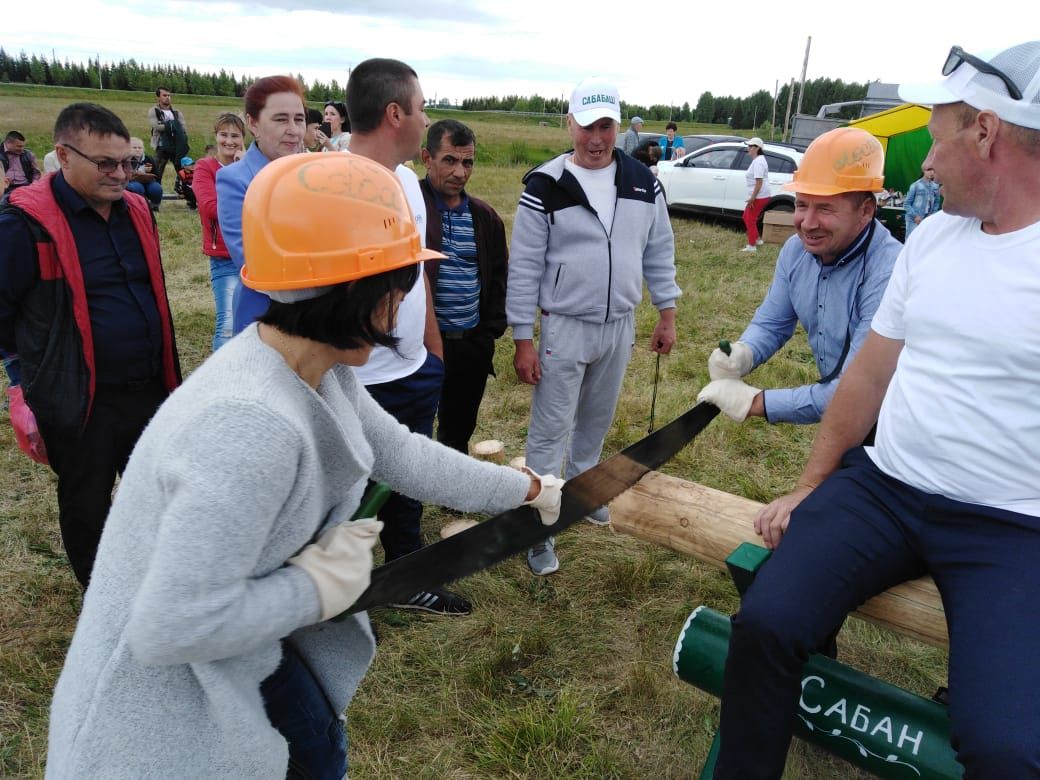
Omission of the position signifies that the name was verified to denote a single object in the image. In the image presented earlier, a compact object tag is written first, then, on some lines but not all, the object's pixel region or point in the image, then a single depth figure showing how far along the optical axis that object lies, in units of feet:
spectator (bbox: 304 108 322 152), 24.72
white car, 44.62
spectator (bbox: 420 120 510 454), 11.87
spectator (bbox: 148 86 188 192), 44.68
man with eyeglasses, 8.72
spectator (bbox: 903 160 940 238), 32.73
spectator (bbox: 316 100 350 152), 28.04
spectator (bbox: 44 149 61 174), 30.89
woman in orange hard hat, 3.84
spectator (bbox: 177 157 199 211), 41.96
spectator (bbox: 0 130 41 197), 32.73
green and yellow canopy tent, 40.96
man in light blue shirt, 8.59
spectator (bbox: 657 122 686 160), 57.36
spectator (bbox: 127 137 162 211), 34.14
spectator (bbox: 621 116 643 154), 53.62
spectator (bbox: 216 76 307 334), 9.99
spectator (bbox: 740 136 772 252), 38.65
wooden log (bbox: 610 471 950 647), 8.07
